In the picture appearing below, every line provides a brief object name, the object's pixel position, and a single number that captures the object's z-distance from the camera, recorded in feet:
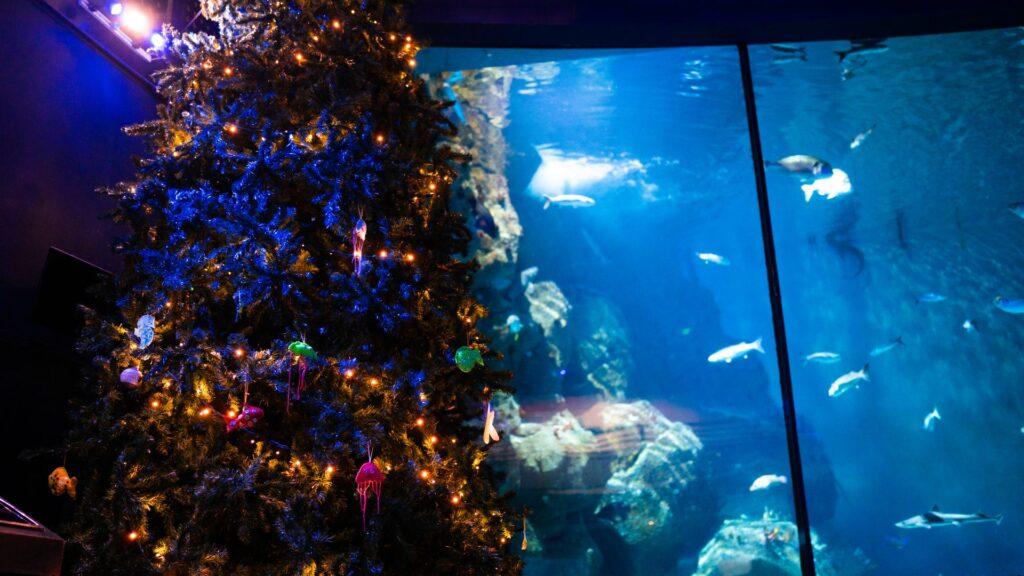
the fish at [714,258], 42.06
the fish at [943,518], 21.18
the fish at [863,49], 23.88
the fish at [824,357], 35.81
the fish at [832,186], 28.12
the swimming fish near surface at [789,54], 25.73
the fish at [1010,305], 23.76
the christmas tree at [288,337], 5.54
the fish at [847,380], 31.27
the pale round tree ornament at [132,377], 5.80
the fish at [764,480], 34.09
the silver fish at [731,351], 33.35
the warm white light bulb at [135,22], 9.55
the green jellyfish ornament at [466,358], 6.88
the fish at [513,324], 32.08
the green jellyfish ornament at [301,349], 5.61
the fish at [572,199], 38.86
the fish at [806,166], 19.67
